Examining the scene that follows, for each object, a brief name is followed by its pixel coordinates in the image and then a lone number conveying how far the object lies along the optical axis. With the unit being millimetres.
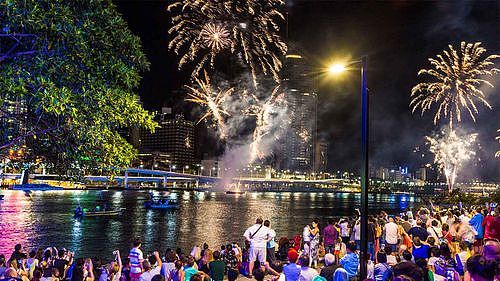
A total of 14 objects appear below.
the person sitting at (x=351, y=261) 10227
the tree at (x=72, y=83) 7668
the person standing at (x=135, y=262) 11570
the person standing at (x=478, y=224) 14336
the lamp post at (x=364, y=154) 8828
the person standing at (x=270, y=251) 13398
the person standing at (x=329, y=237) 14859
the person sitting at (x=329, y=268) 9289
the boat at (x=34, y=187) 146550
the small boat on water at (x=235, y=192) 165262
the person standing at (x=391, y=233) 14383
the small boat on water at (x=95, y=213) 63856
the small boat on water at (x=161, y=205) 80000
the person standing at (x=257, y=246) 12367
